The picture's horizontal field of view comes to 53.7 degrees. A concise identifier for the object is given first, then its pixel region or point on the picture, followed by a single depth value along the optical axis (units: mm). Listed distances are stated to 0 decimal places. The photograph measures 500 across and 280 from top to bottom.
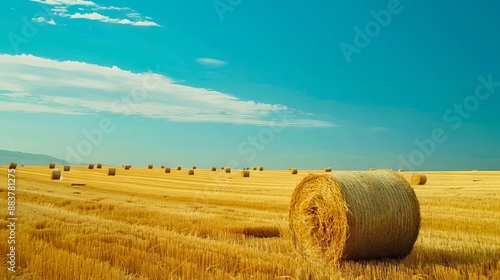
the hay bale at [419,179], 28189
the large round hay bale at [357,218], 7949
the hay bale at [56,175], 31781
